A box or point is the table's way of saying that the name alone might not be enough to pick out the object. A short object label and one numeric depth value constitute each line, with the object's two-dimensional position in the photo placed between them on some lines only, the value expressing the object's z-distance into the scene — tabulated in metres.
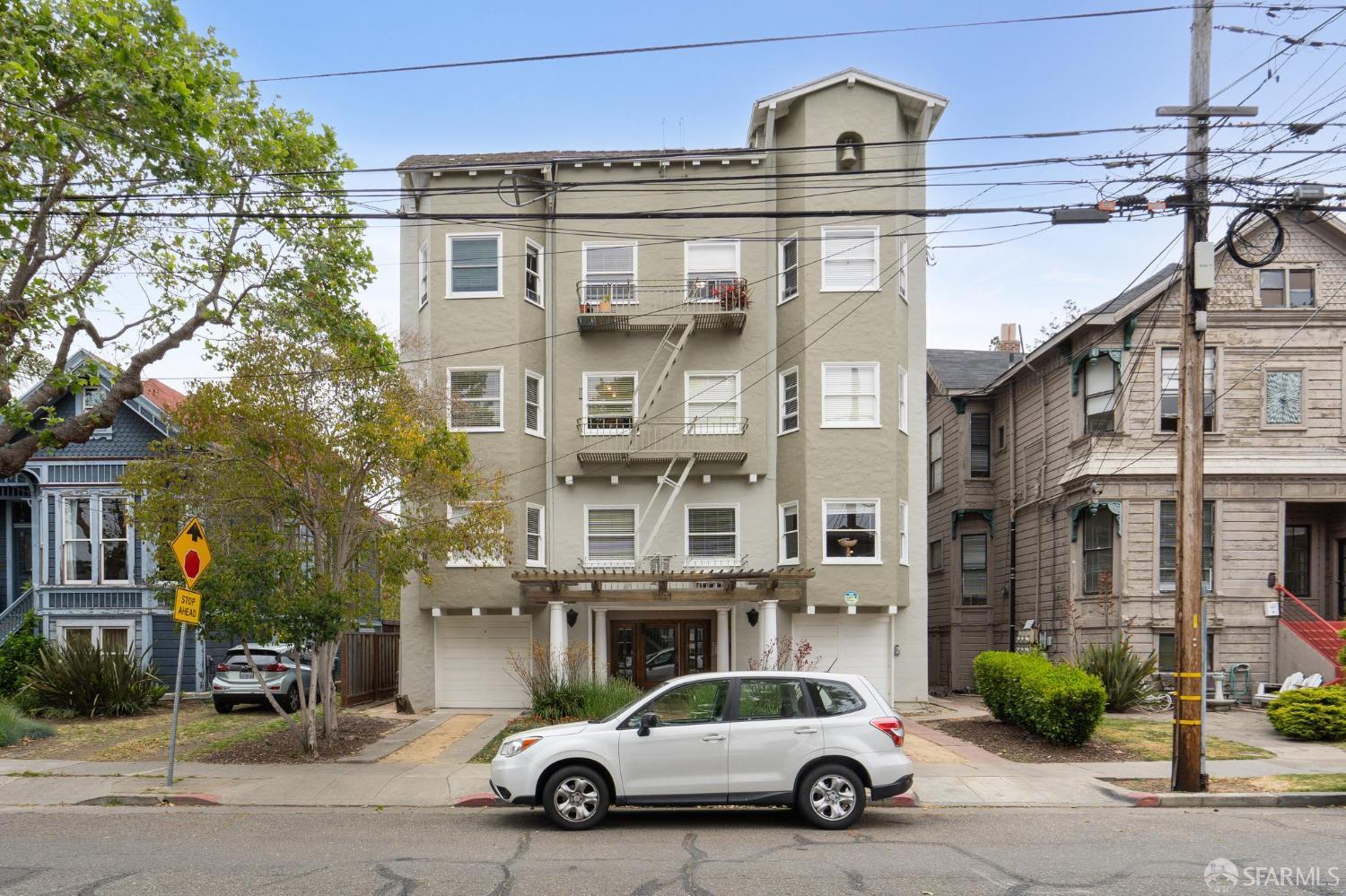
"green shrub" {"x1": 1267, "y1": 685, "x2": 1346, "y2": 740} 16.80
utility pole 13.16
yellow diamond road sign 13.62
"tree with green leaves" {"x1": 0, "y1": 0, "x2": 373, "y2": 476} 12.90
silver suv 21.27
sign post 13.62
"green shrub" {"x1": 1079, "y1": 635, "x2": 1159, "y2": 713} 20.28
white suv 10.98
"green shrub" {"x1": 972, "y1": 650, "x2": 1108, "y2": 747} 15.96
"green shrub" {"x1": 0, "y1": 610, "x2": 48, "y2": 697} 22.23
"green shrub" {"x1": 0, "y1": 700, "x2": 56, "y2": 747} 17.22
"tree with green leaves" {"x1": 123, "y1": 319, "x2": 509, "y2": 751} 15.25
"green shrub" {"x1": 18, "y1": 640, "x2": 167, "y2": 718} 20.44
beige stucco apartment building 22.81
